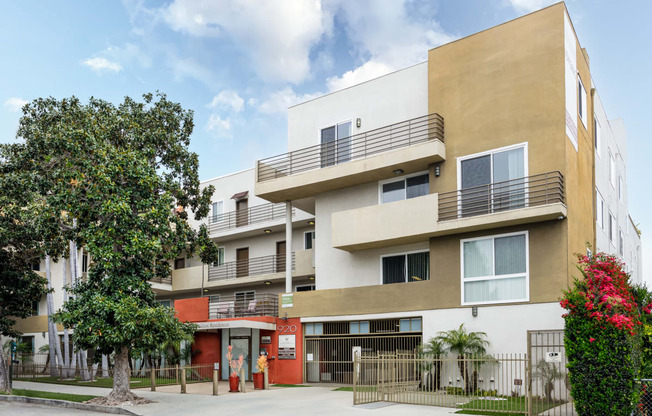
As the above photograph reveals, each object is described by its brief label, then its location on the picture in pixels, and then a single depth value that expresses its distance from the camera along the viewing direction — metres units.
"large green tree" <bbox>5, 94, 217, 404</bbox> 20.23
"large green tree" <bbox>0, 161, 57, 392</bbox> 23.64
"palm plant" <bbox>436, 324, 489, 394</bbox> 20.95
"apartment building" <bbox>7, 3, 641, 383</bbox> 21.17
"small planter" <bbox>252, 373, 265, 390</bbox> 24.94
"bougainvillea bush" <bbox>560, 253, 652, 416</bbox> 14.37
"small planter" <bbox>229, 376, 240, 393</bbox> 24.09
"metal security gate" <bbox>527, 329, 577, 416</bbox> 17.42
